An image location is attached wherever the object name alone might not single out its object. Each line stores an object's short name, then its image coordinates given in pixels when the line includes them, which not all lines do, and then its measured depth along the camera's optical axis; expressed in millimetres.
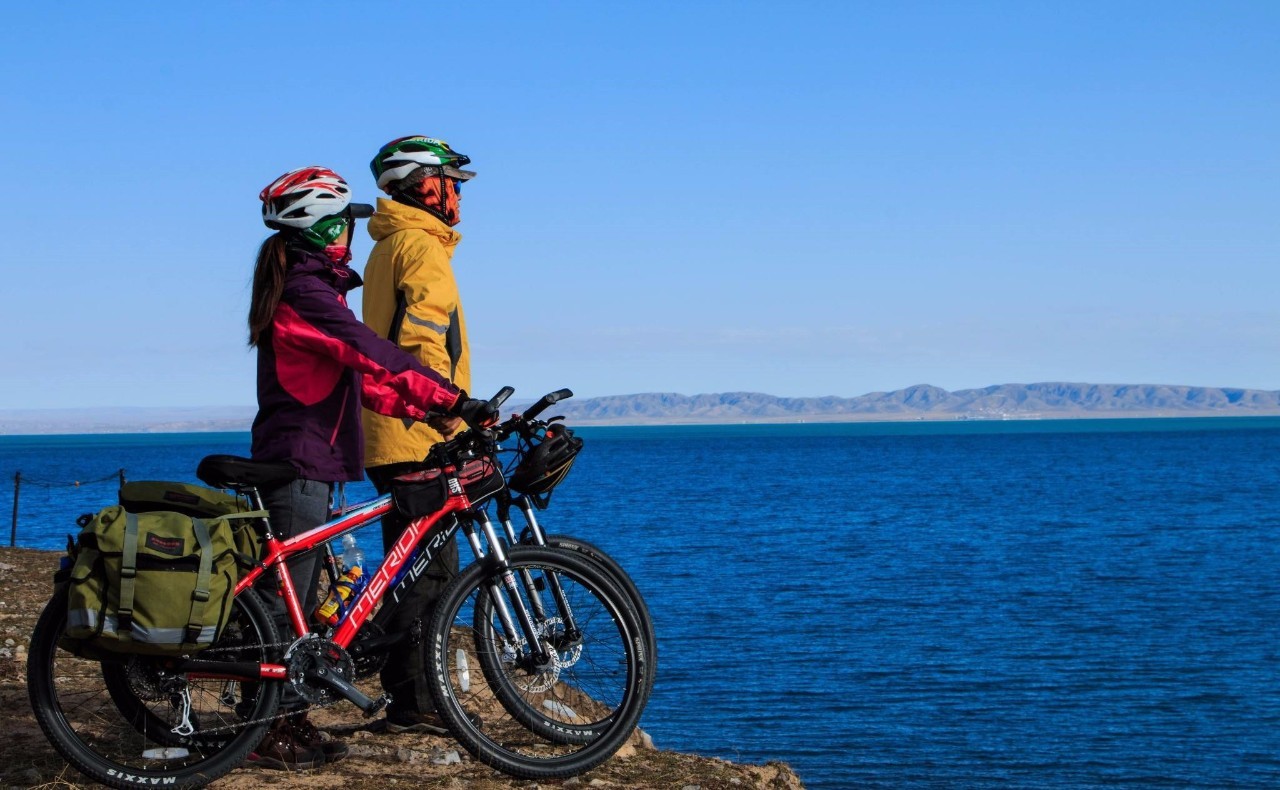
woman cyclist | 5234
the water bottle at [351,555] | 5566
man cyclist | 5871
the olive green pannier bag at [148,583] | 4781
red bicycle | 5141
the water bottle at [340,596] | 5348
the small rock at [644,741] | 7468
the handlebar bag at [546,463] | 5289
